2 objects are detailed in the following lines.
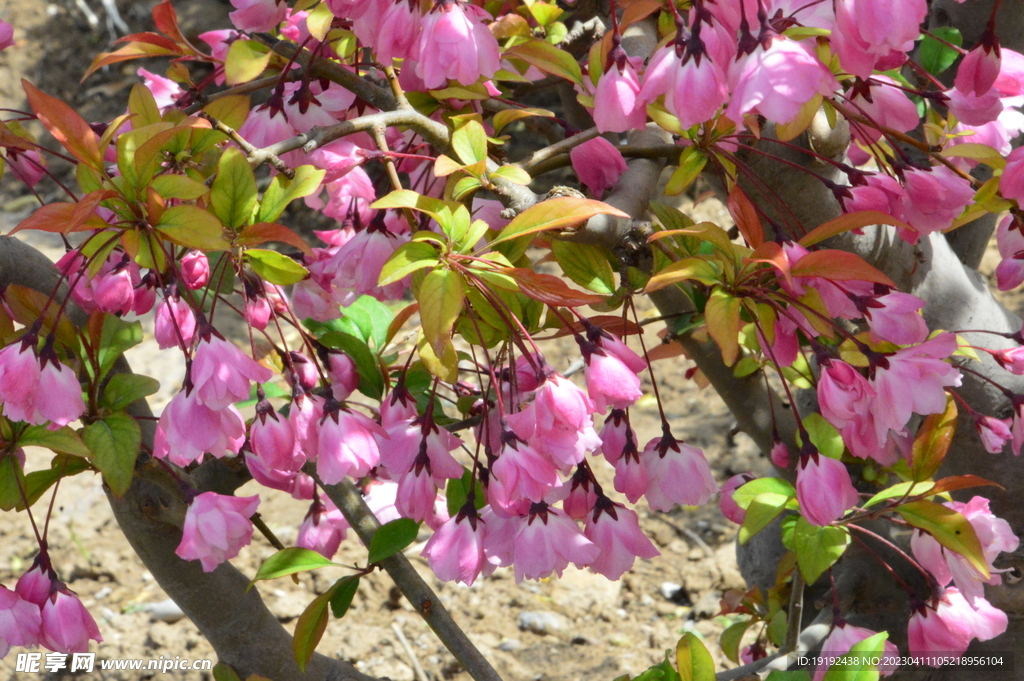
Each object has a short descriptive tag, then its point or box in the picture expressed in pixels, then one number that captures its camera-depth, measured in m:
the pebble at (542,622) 2.36
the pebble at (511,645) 2.29
